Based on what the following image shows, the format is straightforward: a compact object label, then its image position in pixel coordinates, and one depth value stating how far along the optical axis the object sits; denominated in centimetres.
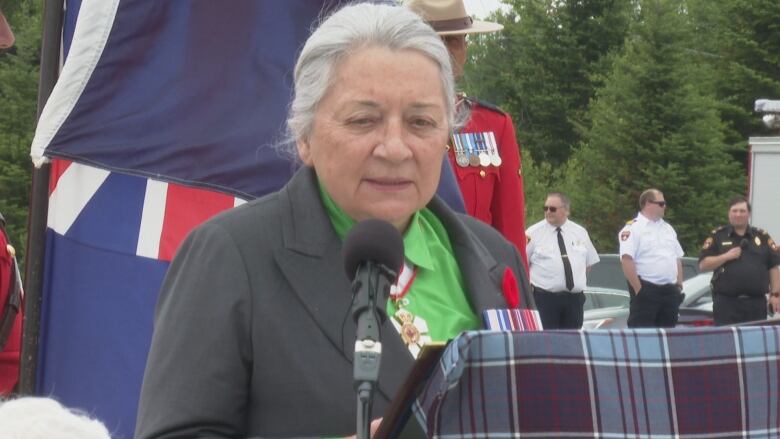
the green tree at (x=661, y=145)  3472
